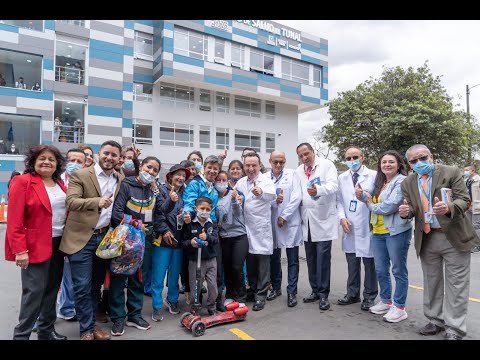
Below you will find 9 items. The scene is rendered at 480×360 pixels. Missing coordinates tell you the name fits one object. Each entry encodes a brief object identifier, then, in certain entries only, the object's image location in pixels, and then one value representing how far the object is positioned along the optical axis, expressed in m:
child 4.10
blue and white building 18.92
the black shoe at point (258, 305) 4.42
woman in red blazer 3.15
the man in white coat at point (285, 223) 4.76
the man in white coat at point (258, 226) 4.59
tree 19.47
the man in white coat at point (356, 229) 4.49
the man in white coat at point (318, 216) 4.51
